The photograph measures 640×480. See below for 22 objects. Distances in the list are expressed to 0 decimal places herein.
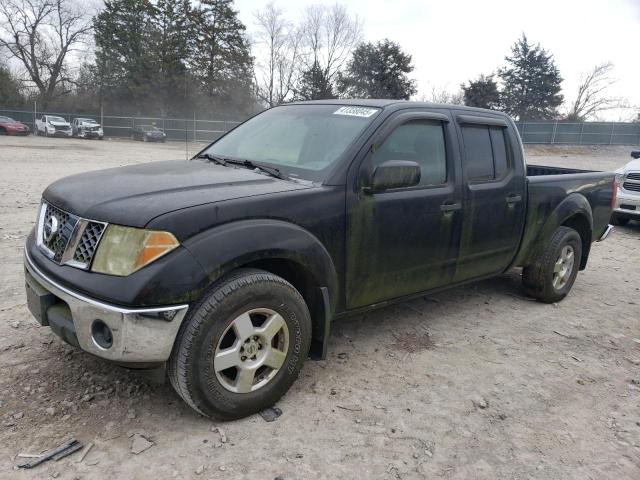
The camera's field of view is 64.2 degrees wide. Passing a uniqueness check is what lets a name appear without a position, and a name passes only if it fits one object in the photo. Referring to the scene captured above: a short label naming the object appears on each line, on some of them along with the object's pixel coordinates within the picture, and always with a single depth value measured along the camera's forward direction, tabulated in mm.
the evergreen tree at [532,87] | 48812
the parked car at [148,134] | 39000
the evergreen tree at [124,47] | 47500
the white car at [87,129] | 36031
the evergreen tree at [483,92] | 43562
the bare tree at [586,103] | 53188
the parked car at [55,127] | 35781
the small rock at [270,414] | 2879
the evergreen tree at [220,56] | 48031
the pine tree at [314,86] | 46188
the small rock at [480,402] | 3147
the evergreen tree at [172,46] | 47406
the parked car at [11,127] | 34094
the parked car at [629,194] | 9344
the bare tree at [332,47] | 53162
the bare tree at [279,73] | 55938
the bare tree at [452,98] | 53891
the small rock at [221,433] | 2663
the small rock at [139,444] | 2545
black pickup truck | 2463
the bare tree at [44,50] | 46562
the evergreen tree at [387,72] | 42781
